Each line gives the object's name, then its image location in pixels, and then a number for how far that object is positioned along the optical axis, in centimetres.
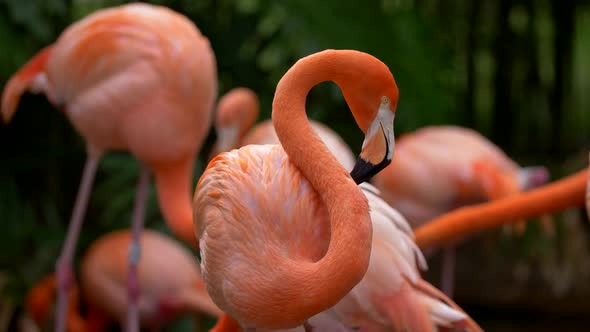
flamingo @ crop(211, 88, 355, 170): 832
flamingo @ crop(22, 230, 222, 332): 838
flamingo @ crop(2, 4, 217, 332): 675
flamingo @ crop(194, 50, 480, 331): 385
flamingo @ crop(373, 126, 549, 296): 767
